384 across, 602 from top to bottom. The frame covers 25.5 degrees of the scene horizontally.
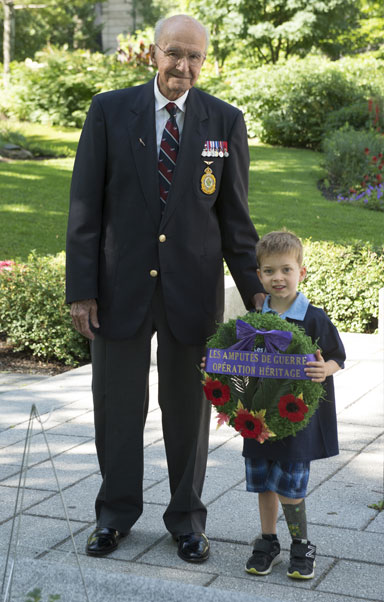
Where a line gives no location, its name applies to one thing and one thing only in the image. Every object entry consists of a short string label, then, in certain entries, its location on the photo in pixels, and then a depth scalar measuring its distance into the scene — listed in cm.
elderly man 345
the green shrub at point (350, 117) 2050
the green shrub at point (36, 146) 1678
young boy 325
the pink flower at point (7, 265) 802
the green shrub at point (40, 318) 732
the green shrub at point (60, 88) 2042
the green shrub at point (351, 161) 1552
